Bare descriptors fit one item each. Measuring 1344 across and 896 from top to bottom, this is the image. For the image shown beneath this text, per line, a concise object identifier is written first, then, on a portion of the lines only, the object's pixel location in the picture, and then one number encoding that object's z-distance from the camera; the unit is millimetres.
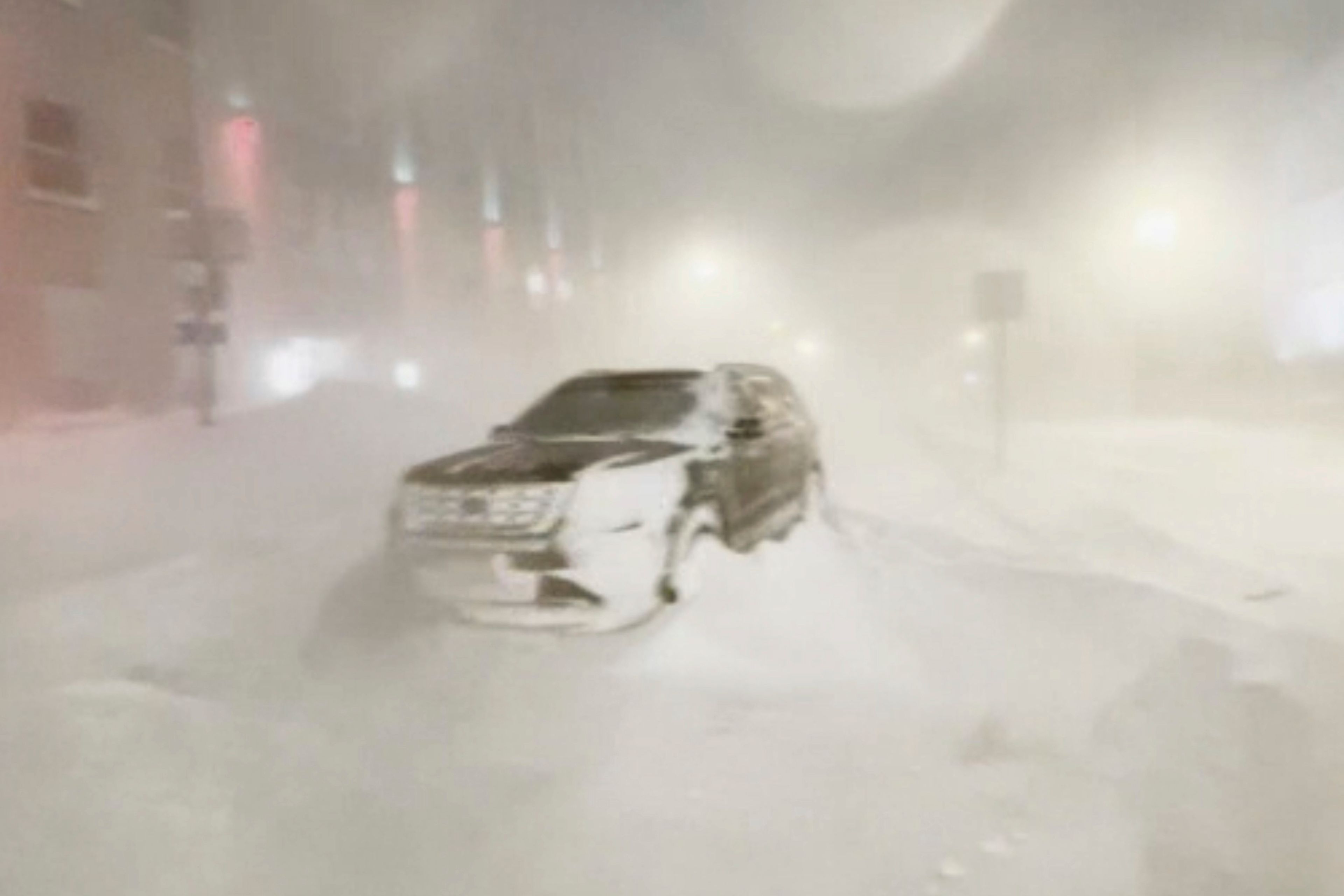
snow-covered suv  6352
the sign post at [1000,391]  16641
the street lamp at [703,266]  44719
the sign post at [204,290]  15789
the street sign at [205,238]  16391
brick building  17203
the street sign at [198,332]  15680
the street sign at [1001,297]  16250
